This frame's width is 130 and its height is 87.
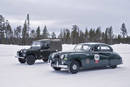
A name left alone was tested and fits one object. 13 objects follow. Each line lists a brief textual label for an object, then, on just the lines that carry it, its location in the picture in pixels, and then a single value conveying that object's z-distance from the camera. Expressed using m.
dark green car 11.21
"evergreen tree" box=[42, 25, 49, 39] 99.75
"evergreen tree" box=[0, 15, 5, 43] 69.95
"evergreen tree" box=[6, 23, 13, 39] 89.00
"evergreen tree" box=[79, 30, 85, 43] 92.88
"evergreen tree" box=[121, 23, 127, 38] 102.88
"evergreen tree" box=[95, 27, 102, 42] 96.80
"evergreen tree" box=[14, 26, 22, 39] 104.18
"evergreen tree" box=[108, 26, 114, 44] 99.16
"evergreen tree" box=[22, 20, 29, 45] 66.75
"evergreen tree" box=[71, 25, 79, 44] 89.74
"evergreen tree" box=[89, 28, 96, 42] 93.62
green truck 15.93
